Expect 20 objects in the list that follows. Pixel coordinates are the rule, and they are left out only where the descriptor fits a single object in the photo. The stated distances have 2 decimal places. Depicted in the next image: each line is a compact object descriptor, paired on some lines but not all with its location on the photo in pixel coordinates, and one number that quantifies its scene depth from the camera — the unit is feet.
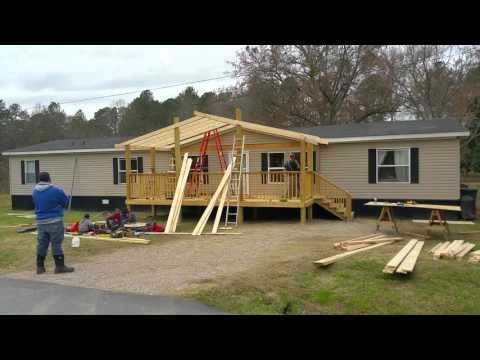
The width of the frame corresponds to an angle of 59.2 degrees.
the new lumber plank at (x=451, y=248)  24.70
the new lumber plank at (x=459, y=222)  41.96
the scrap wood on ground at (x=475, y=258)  23.63
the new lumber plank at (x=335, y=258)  23.25
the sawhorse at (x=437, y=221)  33.85
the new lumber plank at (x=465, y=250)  24.69
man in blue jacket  23.58
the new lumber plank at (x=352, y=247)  27.99
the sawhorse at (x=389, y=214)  36.14
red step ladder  51.48
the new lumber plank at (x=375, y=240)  30.35
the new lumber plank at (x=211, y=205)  38.29
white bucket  31.55
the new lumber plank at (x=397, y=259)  21.24
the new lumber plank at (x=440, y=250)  24.70
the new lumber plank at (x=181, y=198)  40.12
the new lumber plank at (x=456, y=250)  24.66
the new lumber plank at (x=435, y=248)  26.39
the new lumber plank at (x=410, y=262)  20.86
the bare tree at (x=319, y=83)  95.61
